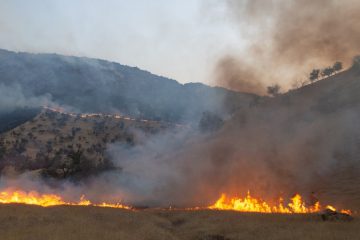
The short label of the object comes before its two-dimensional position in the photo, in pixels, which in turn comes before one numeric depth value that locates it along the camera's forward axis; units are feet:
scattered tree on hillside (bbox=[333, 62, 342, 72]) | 282.56
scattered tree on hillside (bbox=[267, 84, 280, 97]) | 337.93
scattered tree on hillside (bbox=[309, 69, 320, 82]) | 306.14
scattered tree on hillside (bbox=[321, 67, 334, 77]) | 289.86
